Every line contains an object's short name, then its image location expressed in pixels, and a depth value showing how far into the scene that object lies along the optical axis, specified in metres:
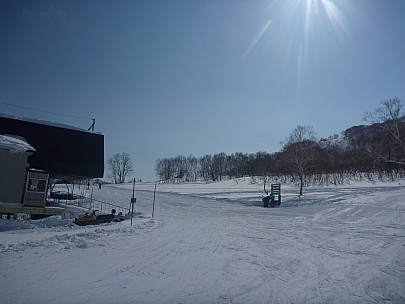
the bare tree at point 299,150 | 39.34
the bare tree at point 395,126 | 26.33
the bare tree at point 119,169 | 115.12
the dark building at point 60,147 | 26.19
